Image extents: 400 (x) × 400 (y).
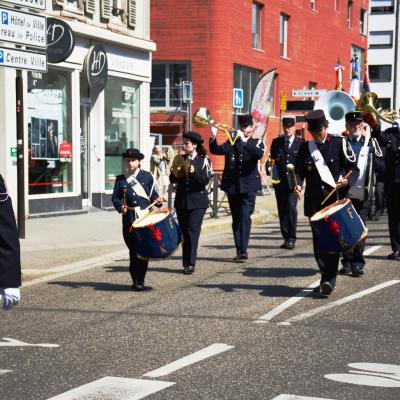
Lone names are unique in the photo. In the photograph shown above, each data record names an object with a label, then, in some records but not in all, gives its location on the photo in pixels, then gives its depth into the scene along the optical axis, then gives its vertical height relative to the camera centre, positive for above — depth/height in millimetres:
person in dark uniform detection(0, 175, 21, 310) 4934 -616
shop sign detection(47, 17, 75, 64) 17312 +1849
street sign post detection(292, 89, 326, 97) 23353 +1153
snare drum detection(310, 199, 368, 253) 9273 -919
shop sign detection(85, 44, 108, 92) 20516 +1593
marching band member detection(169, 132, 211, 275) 11633 -734
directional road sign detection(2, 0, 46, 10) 11443 +1700
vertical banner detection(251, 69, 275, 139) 20828 +818
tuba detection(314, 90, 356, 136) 19062 +629
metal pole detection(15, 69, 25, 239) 13648 -186
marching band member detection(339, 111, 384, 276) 11055 -486
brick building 31953 +2966
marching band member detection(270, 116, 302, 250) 14383 -738
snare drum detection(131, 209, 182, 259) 9891 -1070
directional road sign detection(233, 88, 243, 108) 23734 +1039
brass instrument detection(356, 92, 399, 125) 14514 +468
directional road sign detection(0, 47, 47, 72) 11438 +1004
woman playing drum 10344 -682
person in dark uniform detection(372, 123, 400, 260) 12734 -597
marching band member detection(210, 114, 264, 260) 12742 -585
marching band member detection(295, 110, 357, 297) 9867 -301
